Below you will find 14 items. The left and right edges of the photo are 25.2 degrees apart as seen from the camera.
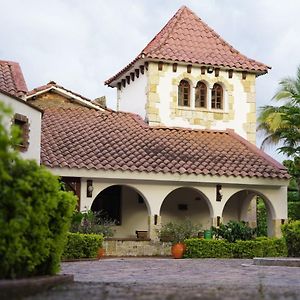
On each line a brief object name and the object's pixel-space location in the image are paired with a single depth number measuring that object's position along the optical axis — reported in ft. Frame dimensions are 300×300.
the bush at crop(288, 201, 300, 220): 90.89
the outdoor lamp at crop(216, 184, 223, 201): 74.90
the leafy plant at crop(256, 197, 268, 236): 89.00
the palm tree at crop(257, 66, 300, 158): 87.86
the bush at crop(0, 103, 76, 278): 24.82
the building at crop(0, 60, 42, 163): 58.72
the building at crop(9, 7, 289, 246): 72.02
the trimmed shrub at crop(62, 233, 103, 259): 58.95
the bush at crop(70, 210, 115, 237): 65.10
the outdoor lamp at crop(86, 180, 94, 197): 70.95
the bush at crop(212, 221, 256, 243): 68.90
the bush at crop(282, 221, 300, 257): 56.08
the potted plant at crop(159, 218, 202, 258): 71.00
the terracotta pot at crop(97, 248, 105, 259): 62.99
